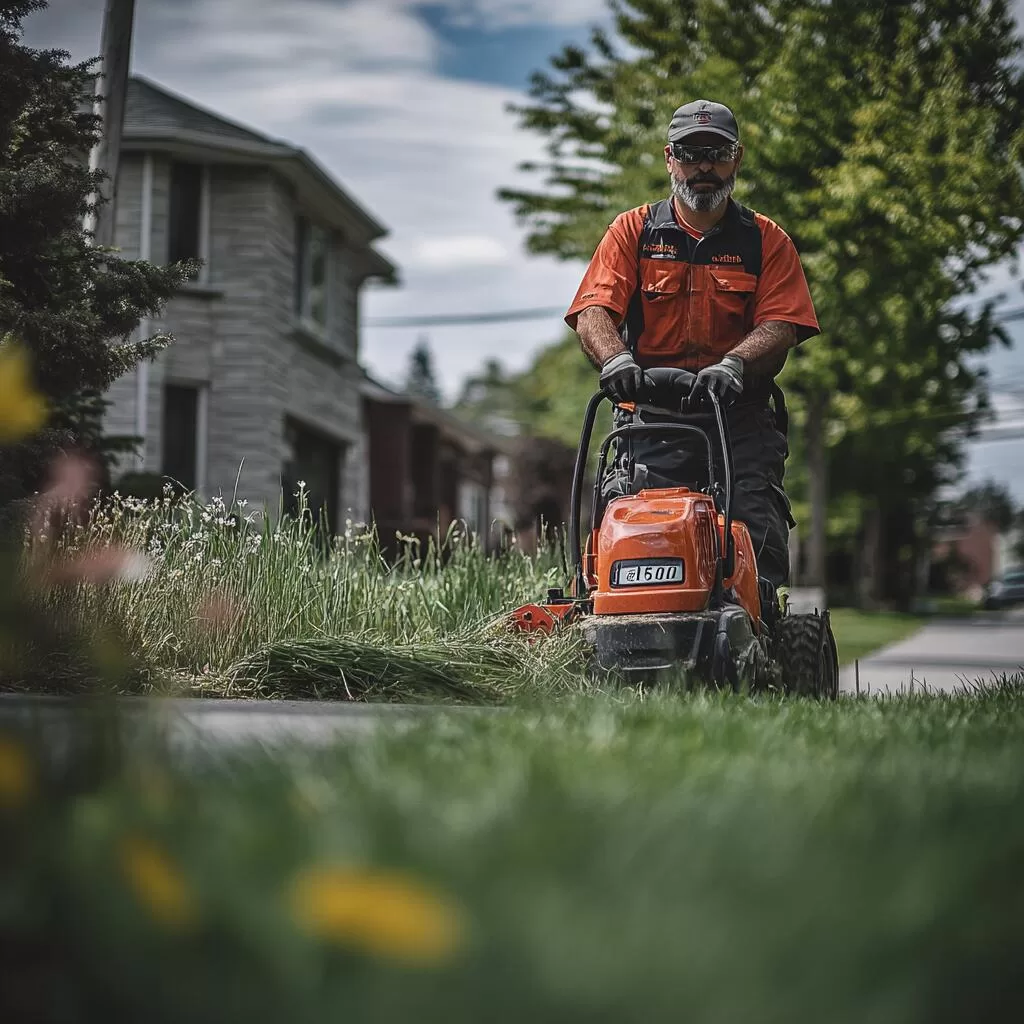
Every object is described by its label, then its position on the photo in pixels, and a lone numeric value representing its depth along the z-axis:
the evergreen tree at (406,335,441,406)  125.19
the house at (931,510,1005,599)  92.16
